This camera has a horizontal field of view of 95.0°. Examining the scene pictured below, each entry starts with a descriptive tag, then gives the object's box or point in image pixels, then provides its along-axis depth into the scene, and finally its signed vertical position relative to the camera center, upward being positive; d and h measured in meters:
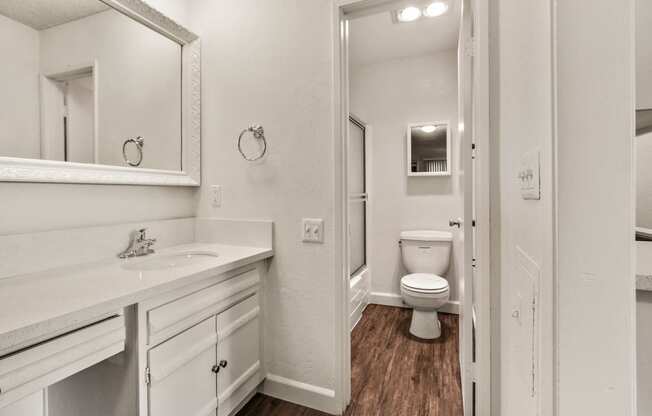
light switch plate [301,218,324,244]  1.51 -0.13
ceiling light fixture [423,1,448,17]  2.14 +1.42
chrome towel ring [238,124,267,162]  1.60 +0.39
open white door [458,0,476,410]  1.39 -0.07
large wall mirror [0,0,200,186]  1.11 +0.51
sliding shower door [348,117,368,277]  2.64 +0.05
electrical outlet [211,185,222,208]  1.74 +0.06
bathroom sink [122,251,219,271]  1.37 -0.26
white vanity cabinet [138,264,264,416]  1.02 -0.57
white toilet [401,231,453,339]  2.19 -0.59
